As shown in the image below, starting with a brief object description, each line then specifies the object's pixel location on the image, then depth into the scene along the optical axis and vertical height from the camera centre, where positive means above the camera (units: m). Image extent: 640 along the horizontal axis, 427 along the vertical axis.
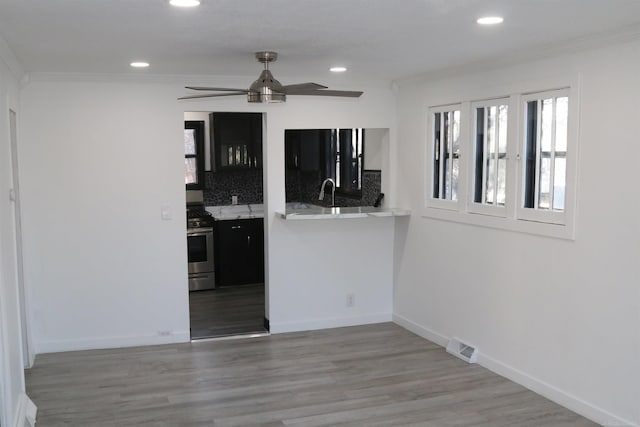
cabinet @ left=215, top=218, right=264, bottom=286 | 7.42 -1.09
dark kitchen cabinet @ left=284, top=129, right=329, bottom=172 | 7.61 +0.19
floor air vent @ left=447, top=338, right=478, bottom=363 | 4.87 -1.55
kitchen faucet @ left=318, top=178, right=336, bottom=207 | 6.91 -0.36
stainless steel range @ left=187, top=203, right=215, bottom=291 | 7.33 -1.09
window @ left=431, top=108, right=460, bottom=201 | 5.11 +0.06
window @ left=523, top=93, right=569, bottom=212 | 4.01 +0.06
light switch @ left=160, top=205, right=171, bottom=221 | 5.32 -0.43
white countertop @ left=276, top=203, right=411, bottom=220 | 5.43 -0.47
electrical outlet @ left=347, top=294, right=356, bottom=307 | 5.96 -1.35
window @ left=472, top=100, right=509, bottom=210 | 4.55 +0.05
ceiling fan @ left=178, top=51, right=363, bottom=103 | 3.84 +0.45
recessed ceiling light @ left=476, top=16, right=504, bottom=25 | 3.08 +0.72
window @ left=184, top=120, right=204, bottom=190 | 7.69 +0.09
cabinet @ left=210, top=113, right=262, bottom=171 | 7.54 +0.28
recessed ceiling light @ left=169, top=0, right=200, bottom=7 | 2.66 +0.70
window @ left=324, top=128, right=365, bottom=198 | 6.72 +0.03
